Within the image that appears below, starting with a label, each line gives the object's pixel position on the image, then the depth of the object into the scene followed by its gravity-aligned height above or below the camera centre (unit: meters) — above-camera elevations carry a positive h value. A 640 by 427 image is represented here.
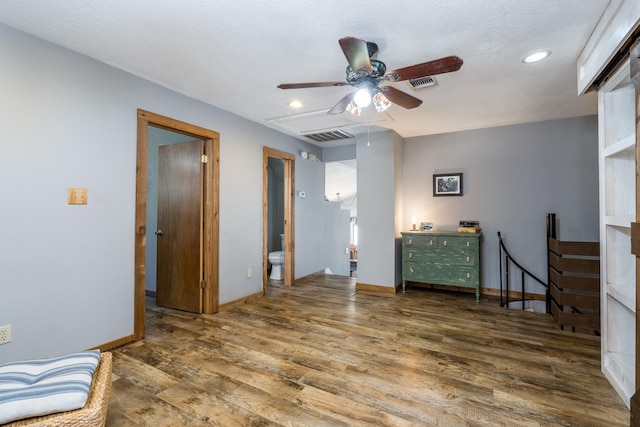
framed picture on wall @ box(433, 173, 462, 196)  4.41 +0.46
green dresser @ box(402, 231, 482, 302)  3.91 -0.61
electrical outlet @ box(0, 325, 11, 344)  1.90 -0.78
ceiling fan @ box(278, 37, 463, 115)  1.71 +0.93
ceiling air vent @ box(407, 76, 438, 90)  2.61 +1.21
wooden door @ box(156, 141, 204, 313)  3.41 -0.14
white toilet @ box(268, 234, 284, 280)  5.00 -0.87
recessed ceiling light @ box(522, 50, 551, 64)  2.23 +1.25
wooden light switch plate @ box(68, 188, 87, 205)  2.23 +0.15
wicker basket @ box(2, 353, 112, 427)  1.18 -0.84
